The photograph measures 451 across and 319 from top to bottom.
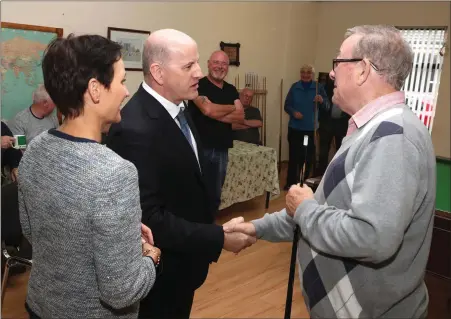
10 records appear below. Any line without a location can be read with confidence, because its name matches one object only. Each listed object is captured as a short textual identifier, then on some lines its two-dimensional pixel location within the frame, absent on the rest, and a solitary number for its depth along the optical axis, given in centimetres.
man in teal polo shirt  607
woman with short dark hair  102
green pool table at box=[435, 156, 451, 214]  272
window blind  636
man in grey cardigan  108
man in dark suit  149
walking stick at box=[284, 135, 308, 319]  155
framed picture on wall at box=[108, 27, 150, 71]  468
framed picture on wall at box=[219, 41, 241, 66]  605
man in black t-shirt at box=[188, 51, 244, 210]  371
